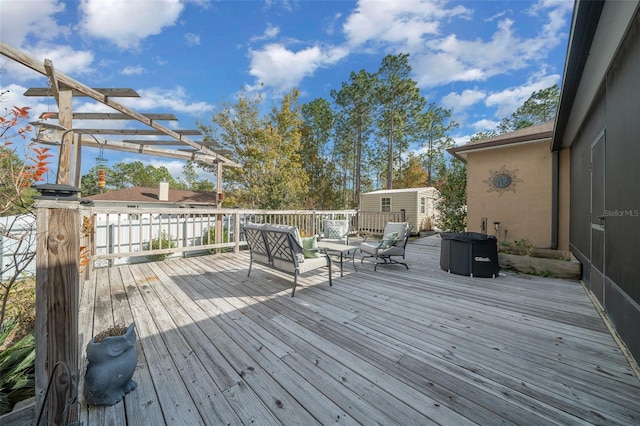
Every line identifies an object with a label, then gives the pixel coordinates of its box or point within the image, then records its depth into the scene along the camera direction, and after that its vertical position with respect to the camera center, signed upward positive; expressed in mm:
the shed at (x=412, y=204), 12497 +704
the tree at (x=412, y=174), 20688 +3768
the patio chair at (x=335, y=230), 6137 -375
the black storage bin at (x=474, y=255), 4262 -683
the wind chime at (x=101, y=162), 5679 +1328
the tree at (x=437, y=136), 19984 +6979
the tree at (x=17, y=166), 1845 +402
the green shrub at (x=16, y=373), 1528 -1140
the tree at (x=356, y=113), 16266 +7575
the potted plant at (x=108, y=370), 1469 -999
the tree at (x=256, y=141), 13773 +4411
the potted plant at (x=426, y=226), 12646 -510
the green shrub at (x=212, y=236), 7100 -687
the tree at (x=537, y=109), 16578 +8058
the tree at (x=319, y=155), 18922 +5065
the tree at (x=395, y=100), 15211 +7909
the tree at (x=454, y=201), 7543 +535
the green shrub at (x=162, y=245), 6199 -845
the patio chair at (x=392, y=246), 4844 -604
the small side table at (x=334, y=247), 4354 -606
